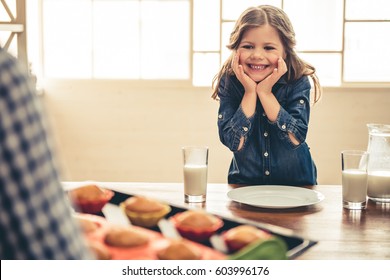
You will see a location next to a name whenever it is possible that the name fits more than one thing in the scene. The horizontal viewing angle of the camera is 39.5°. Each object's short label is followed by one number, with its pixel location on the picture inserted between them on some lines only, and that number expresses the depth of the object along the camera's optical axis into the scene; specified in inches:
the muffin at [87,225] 28.2
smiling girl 56.9
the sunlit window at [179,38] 136.9
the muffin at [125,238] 27.0
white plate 42.4
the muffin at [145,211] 31.7
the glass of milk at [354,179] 42.8
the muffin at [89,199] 35.0
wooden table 32.2
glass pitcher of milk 45.8
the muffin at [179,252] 26.0
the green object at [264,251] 24.3
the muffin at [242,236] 26.6
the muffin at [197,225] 29.1
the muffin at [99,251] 26.4
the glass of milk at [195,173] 44.3
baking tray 27.8
